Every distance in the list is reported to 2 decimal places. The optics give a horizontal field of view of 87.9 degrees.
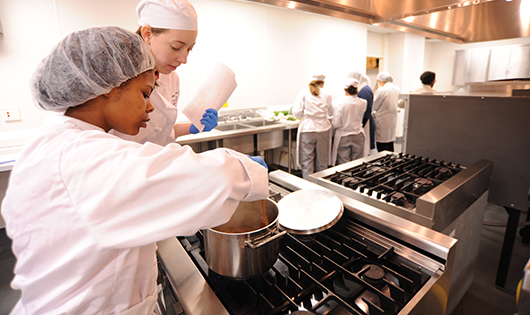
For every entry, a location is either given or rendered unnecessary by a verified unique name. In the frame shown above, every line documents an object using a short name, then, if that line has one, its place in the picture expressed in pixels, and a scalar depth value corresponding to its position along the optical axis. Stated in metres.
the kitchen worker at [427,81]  3.71
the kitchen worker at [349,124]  3.65
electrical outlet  2.62
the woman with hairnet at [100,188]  0.47
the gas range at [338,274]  0.66
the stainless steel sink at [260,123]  3.97
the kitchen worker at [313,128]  3.55
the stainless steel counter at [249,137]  3.18
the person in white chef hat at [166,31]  1.10
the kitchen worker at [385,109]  4.20
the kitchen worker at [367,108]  3.90
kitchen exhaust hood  1.19
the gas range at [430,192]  1.08
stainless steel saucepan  0.69
